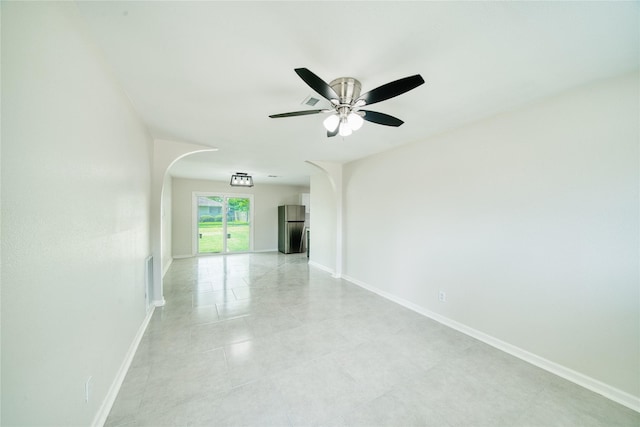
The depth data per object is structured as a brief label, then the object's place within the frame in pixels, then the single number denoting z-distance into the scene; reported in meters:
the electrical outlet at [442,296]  2.84
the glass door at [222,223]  7.16
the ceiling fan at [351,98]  1.39
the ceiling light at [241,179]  5.61
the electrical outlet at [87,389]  1.29
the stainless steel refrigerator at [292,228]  7.50
